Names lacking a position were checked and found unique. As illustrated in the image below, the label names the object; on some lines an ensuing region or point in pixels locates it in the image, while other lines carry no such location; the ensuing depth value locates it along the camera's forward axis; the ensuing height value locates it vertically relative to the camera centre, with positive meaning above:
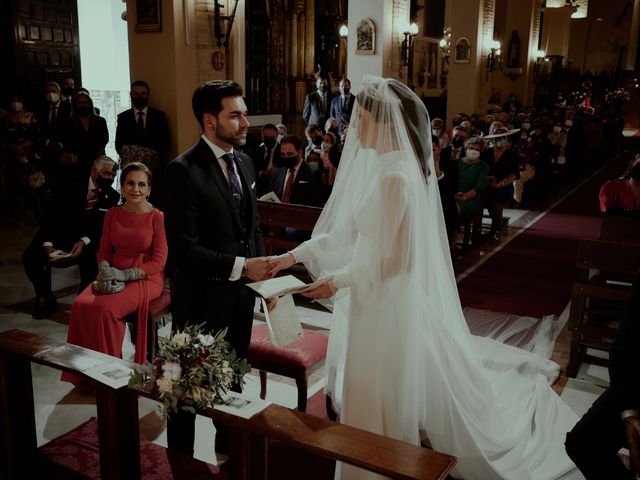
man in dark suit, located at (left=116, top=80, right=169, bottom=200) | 7.09 -0.48
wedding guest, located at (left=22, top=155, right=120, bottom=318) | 5.14 -1.09
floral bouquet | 2.14 -0.94
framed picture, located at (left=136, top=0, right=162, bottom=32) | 7.10 +0.71
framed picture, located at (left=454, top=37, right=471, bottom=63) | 14.93 +0.82
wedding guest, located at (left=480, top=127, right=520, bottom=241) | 8.00 -1.10
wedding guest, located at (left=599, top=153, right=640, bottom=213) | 5.01 -0.80
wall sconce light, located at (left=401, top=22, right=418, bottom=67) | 11.25 +0.78
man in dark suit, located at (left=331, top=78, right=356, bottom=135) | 10.17 -0.28
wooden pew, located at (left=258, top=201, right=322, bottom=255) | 5.31 -1.10
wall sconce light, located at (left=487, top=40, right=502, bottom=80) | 16.01 +0.73
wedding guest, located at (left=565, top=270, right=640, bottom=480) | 2.12 -1.06
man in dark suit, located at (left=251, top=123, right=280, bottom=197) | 7.30 -0.80
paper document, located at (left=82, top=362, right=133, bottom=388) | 2.39 -1.08
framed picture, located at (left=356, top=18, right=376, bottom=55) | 10.89 +0.79
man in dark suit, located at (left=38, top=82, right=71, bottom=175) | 8.45 -0.59
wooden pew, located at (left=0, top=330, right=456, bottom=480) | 1.94 -1.10
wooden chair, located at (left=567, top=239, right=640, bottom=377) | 4.11 -1.28
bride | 2.65 -0.94
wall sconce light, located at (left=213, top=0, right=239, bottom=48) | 7.36 +0.67
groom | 2.84 -0.63
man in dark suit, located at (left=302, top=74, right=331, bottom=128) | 10.54 -0.31
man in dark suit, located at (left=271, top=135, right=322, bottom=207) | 5.99 -0.86
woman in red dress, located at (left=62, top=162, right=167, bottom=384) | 3.98 -1.19
